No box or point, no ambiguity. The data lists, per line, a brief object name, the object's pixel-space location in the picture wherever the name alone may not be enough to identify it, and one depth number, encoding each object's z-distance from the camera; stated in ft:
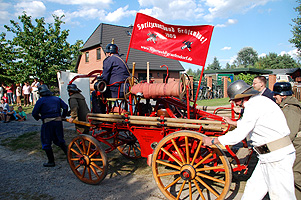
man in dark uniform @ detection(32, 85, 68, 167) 15.14
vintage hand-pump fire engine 9.85
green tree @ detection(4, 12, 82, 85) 51.26
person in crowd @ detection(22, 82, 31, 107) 47.47
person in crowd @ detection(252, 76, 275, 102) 15.63
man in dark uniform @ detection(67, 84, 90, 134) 15.25
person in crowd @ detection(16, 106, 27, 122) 34.42
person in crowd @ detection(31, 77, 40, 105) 46.09
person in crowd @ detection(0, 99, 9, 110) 34.73
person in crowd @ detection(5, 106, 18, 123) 34.01
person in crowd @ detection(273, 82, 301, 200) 9.20
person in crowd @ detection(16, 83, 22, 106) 48.73
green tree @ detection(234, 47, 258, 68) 333.62
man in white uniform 7.58
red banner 12.67
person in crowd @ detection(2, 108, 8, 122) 33.40
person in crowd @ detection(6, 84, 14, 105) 52.45
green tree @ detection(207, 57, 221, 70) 290.40
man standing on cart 14.05
